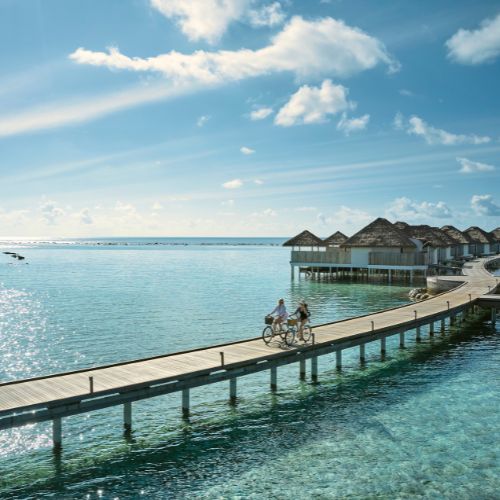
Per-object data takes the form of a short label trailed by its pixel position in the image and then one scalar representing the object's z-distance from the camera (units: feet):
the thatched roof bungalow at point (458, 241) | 238.58
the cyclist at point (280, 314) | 64.15
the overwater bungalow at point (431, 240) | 193.36
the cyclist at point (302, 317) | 63.41
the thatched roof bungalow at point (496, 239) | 304.09
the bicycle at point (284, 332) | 63.36
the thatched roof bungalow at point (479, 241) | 275.59
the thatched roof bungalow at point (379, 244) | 176.14
